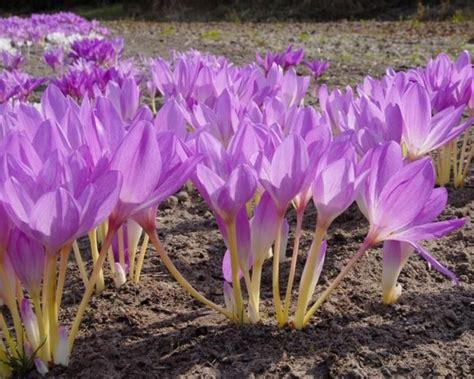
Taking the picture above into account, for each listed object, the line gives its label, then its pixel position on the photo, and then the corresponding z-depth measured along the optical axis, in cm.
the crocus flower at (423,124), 122
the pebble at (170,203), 166
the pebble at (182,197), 171
